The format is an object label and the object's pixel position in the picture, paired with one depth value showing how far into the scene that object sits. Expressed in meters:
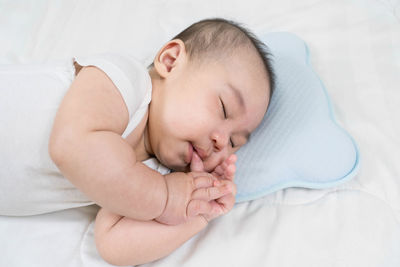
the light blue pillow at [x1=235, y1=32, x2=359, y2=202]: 1.01
